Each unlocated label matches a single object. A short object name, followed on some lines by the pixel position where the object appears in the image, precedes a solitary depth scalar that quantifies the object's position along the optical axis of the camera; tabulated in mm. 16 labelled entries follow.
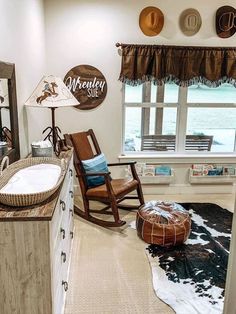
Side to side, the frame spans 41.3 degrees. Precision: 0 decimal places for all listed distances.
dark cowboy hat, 3828
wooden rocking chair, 3281
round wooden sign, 3898
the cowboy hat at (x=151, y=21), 3779
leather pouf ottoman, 2880
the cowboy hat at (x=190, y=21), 3832
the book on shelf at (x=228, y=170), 4324
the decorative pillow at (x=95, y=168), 3486
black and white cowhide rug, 2227
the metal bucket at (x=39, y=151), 2494
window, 4125
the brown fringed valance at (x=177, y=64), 3830
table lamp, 2543
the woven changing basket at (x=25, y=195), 1479
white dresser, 1437
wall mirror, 2023
